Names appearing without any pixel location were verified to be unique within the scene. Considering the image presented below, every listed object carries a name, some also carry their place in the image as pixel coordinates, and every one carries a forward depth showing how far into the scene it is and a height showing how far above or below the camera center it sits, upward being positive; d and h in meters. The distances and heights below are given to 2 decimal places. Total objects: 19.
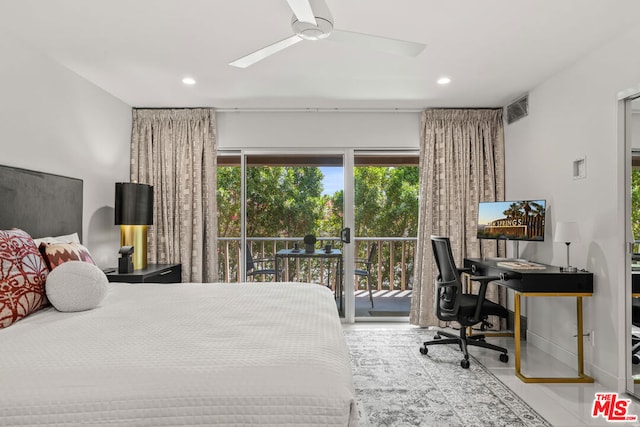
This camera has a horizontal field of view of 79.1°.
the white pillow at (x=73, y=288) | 2.07 -0.37
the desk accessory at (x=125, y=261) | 3.57 -0.39
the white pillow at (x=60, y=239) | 2.62 -0.15
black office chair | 3.41 -0.76
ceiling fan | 1.87 +1.01
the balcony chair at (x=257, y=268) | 4.78 -0.59
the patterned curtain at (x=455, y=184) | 4.51 +0.42
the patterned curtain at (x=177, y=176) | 4.48 +0.50
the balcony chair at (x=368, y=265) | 4.91 -0.59
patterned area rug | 2.41 -1.24
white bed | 1.15 -0.50
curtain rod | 4.59 +1.30
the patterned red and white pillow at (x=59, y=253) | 2.35 -0.22
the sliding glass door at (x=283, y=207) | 4.76 +0.15
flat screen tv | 3.60 +0.00
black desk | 3.01 -0.53
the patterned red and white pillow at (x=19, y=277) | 1.89 -0.31
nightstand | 3.49 -0.53
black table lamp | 3.75 +0.04
